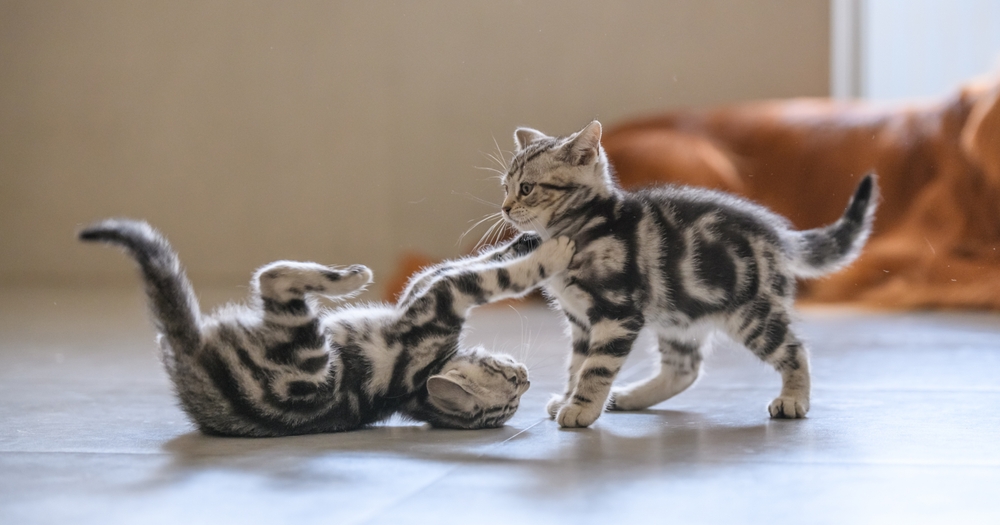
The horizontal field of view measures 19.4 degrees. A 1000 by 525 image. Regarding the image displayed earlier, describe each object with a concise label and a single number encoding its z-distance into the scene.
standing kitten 1.94
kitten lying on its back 1.88
